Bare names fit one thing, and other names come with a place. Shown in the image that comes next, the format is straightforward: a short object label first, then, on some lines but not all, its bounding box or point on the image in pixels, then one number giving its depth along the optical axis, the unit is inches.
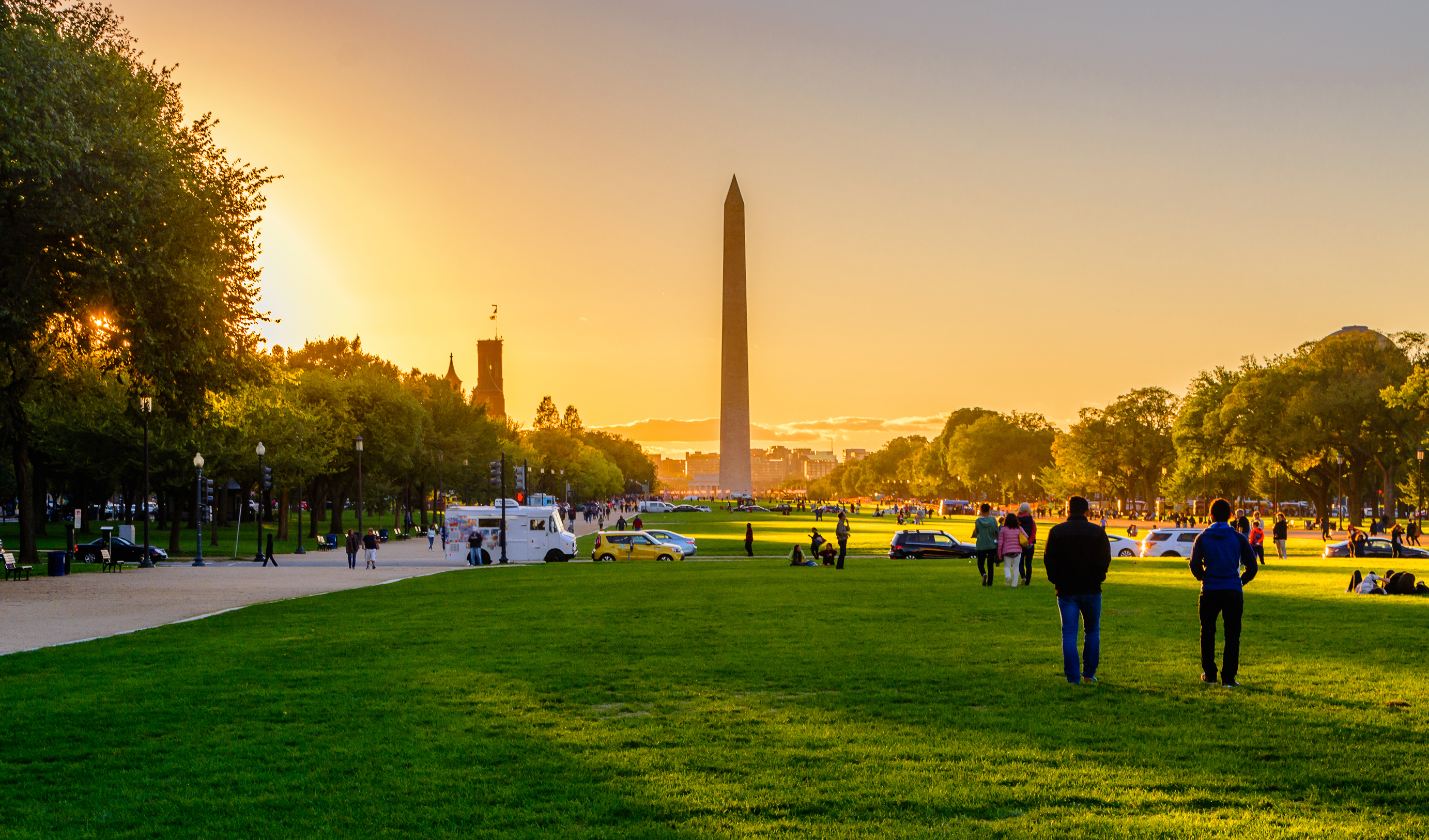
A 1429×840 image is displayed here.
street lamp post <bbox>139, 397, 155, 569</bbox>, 1598.2
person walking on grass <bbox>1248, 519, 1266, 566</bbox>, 1437.0
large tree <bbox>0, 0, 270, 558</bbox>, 975.6
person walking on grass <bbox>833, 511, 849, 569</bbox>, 1441.3
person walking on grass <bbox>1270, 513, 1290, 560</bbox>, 1680.6
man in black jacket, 491.8
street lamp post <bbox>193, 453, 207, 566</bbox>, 1800.0
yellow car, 1811.0
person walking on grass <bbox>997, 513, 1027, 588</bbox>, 1075.9
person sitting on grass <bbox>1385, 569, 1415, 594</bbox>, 988.6
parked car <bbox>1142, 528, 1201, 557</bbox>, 1887.3
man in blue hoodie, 485.1
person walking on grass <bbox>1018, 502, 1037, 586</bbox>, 1128.8
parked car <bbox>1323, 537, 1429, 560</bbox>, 1802.4
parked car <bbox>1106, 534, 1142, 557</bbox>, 1975.9
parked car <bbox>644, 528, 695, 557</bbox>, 1873.8
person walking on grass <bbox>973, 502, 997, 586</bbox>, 1110.4
